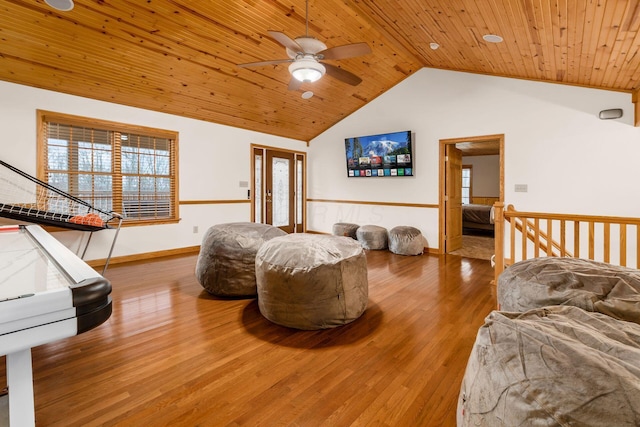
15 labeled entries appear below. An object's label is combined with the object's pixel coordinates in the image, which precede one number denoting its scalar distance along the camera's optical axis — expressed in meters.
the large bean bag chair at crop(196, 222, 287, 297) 3.33
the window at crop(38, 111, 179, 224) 4.33
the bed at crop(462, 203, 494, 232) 8.05
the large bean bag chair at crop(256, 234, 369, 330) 2.55
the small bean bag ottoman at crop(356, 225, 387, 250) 6.14
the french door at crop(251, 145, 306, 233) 6.93
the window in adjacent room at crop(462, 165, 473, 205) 10.97
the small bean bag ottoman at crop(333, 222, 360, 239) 6.70
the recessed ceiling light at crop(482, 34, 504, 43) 3.62
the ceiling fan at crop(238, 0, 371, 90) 2.92
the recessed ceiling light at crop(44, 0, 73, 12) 2.72
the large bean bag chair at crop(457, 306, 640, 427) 0.72
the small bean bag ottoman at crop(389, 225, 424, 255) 5.71
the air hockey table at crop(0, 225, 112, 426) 0.79
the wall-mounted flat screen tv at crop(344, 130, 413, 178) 6.05
